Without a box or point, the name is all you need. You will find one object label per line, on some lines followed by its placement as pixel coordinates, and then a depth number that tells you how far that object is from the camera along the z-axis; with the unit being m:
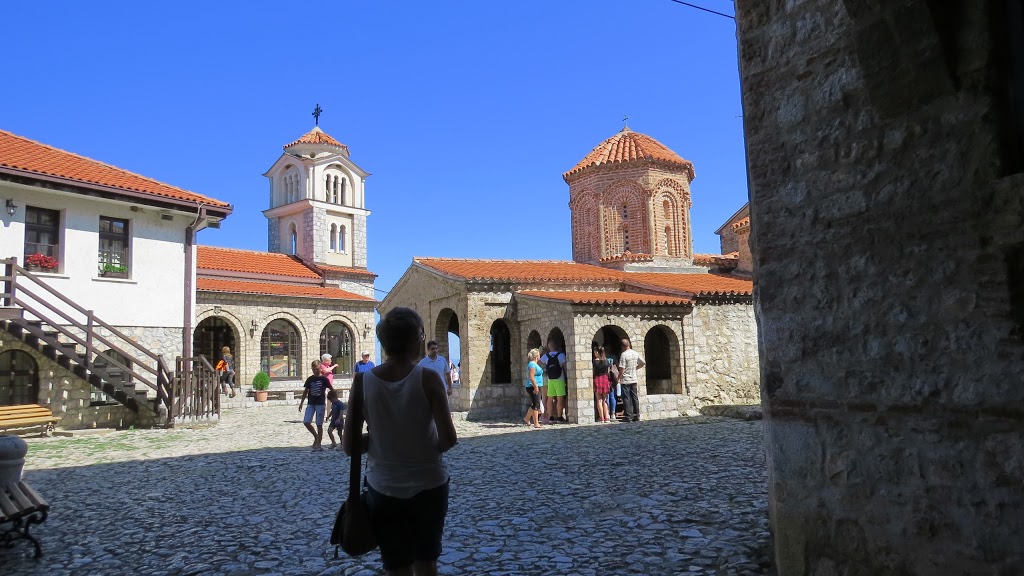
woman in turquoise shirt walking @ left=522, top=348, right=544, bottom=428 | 13.29
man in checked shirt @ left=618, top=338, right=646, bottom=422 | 13.63
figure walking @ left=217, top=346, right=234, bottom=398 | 23.05
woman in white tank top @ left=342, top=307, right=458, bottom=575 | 2.70
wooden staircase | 12.63
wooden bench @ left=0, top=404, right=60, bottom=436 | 11.12
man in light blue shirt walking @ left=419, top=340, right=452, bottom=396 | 9.89
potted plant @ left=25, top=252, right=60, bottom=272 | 13.46
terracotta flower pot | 4.73
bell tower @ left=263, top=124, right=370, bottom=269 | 35.28
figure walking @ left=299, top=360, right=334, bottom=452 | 10.03
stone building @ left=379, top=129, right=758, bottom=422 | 15.15
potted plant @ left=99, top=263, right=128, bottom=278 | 14.72
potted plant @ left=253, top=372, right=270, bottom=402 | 23.79
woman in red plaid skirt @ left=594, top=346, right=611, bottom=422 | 13.87
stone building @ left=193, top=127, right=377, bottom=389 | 24.97
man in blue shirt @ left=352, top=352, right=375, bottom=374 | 10.94
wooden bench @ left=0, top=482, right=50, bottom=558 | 4.43
